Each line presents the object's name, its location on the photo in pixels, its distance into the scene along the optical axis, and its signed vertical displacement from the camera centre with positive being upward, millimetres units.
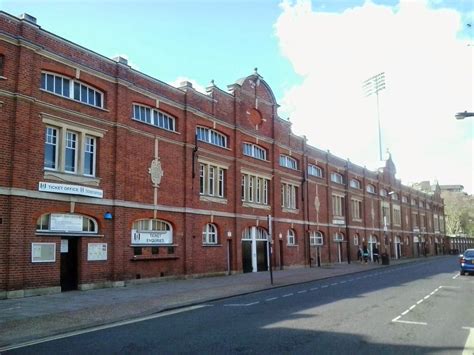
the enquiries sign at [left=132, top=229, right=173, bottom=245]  22250 +283
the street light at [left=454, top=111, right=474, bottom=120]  14273 +3748
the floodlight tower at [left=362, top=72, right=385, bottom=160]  66300 +22343
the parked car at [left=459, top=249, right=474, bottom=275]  26531 -1453
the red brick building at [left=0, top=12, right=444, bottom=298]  17344 +3431
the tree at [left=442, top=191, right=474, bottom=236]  99500 +4814
